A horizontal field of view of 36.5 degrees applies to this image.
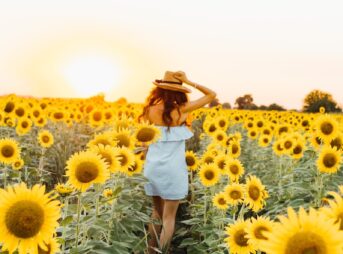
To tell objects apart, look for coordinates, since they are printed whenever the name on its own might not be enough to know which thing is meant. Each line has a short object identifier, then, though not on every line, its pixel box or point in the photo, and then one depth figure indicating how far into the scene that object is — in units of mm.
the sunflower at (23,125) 8453
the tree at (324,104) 41684
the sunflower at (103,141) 4512
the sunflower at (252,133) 10189
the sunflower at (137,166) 5129
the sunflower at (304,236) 1441
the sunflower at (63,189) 3797
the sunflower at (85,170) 3449
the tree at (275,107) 42956
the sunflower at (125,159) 4273
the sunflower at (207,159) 6000
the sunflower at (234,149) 6984
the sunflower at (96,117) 9828
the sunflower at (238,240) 3122
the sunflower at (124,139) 4711
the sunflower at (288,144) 7117
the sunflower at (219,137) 7619
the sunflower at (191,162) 6207
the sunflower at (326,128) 5980
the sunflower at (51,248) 2557
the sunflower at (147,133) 4883
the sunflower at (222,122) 8727
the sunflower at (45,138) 7922
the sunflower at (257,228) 2729
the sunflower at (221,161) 5677
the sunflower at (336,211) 1646
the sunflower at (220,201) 4832
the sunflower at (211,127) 8433
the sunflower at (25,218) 2363
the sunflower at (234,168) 5340
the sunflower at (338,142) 5998
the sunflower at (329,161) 5086
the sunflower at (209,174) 5480
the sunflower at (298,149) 6691
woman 5426
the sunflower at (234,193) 4438
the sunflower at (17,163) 5743
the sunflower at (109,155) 3850
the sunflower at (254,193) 4145
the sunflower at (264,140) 9120
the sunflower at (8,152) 5422
